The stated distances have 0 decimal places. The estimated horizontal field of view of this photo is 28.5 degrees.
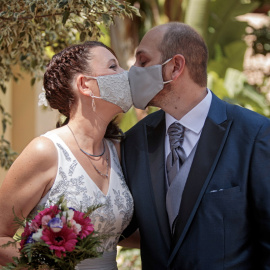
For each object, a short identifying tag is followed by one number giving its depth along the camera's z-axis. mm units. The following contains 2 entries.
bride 3242
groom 3096
